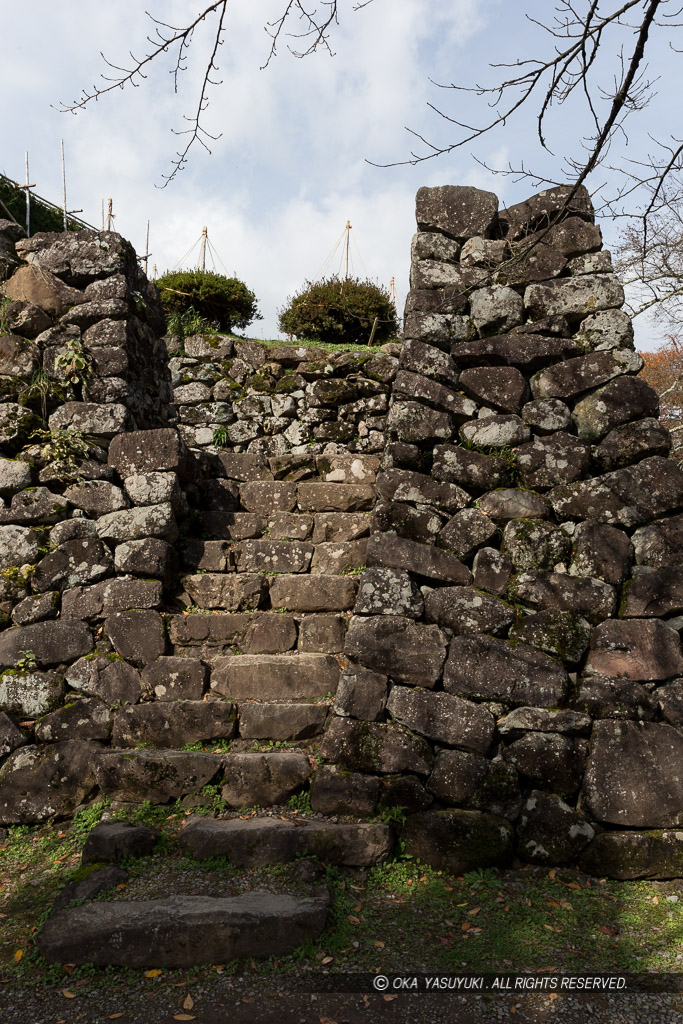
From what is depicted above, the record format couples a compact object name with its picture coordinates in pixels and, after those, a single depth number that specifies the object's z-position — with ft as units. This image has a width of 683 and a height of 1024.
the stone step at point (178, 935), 9.49
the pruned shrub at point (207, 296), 33.04
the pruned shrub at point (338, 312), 34.55
